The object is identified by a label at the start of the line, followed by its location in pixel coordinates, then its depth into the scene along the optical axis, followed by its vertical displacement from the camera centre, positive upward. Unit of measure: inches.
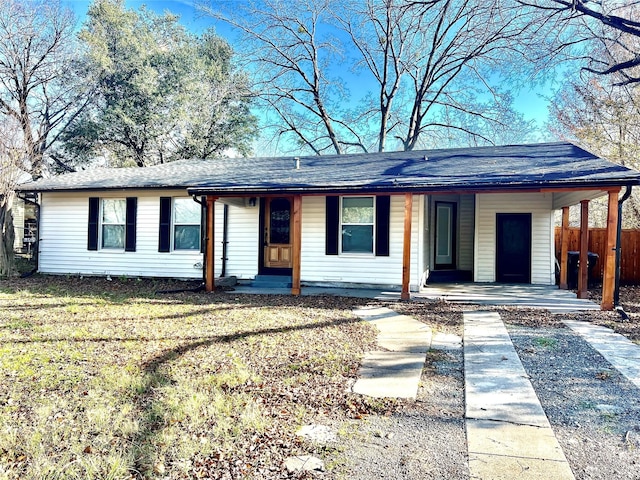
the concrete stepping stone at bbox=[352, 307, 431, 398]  141.5 -48.7
